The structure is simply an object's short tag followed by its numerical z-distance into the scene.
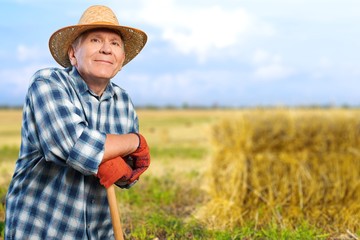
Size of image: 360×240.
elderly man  3.14
